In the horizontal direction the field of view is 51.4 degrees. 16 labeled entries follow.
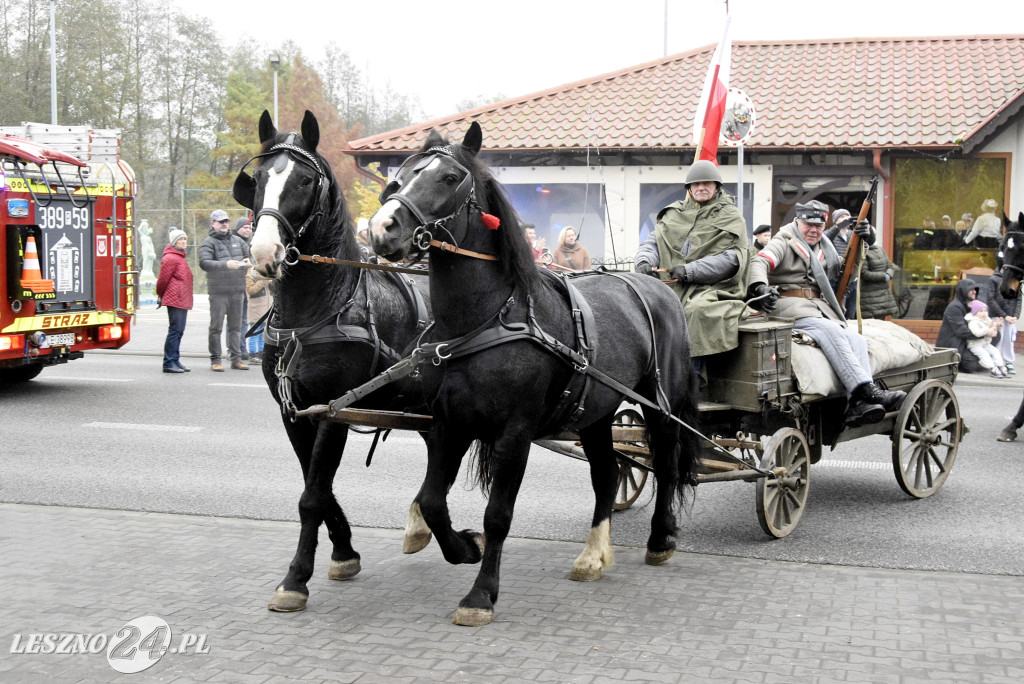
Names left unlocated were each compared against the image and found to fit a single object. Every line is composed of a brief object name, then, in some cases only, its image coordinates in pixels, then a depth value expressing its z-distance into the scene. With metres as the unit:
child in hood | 15.66
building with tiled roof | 19.91
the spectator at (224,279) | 15.34
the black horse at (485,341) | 4.68
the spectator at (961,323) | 15.95
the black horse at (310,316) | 5.07
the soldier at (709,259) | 6.62
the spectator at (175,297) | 15.05
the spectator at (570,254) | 13.70
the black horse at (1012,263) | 9.13
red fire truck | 12.10
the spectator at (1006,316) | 16.34
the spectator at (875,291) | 9.84
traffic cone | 12.21
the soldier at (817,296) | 6.93
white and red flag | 12.16
